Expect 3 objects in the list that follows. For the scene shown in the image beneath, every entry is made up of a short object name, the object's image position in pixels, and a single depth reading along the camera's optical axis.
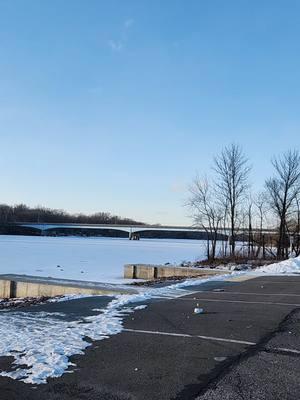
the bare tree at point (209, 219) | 43.13
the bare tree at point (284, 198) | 40.03
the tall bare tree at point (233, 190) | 42.41
